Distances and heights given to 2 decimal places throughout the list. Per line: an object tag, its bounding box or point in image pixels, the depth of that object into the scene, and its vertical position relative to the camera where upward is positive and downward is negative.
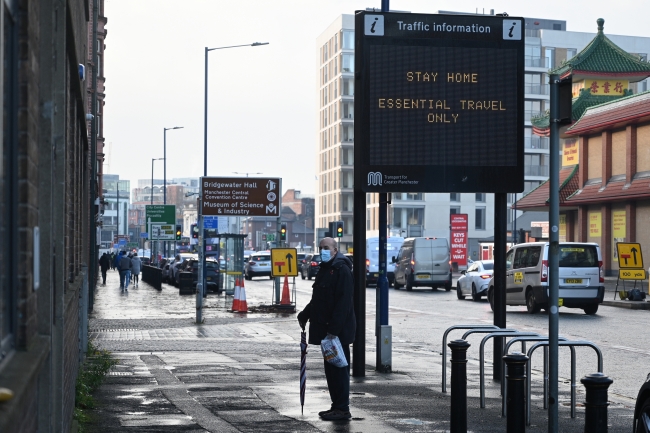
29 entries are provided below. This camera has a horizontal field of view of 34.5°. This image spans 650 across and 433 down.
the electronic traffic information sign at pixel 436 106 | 12.92 +1.62
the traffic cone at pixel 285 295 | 30.66 -1.74
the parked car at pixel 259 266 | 60.97 -1.76
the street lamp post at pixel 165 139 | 71.66 +6.66
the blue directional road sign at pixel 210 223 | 49.12 +0.64
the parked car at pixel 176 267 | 54.94 -1.72
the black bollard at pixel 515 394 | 7.77 -1.17
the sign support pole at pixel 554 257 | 7.62 -0.14
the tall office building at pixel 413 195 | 102.50 +9.60
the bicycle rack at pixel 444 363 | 11.69 -1.45
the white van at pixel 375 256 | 49.34 -0.95
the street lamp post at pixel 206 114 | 44.34 +5.24
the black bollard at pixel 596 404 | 6.73 -1.07
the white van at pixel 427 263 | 44.66 -1.13
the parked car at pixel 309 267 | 54.95 -1.72
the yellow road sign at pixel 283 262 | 30.15 -0.75
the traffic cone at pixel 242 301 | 29.23 -1.84
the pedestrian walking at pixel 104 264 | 58.14 -1.62
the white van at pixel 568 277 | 27.27 -1.05
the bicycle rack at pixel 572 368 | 9.65 -1.24
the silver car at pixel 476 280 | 36.47 -1.54
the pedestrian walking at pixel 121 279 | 46.61 -1.97
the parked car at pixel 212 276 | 44.03 -1.74
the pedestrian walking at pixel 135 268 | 55.47 -1.76
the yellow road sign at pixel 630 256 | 34.44 -0.60
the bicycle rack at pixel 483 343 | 10.65 -1.09
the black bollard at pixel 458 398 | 8.72 -1.34
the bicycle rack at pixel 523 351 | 10.19 -1.42
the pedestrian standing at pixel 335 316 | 9.89 -0.76
